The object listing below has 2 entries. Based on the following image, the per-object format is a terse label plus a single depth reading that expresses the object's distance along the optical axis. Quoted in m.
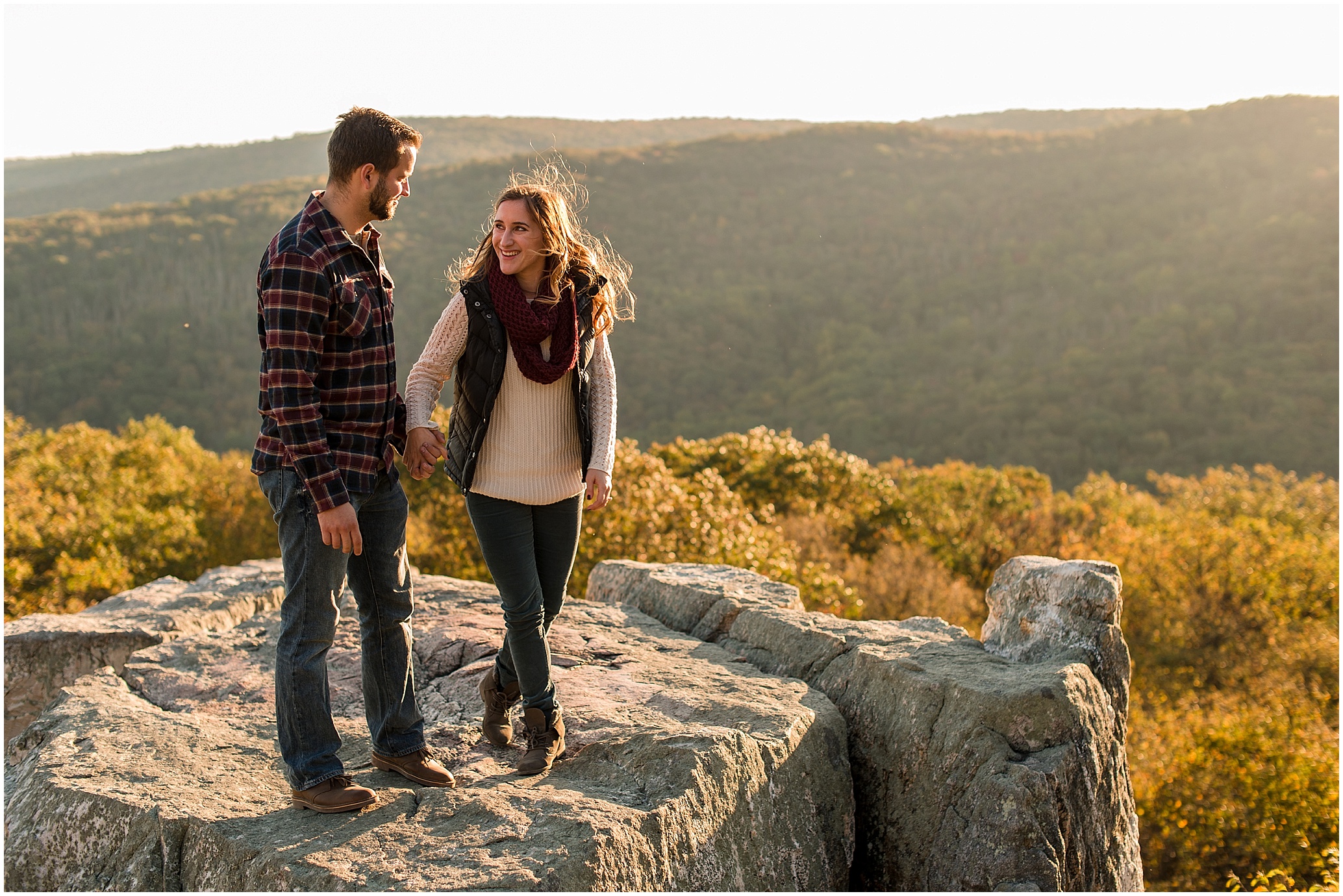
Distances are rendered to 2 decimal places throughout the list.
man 3.14
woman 3.55
